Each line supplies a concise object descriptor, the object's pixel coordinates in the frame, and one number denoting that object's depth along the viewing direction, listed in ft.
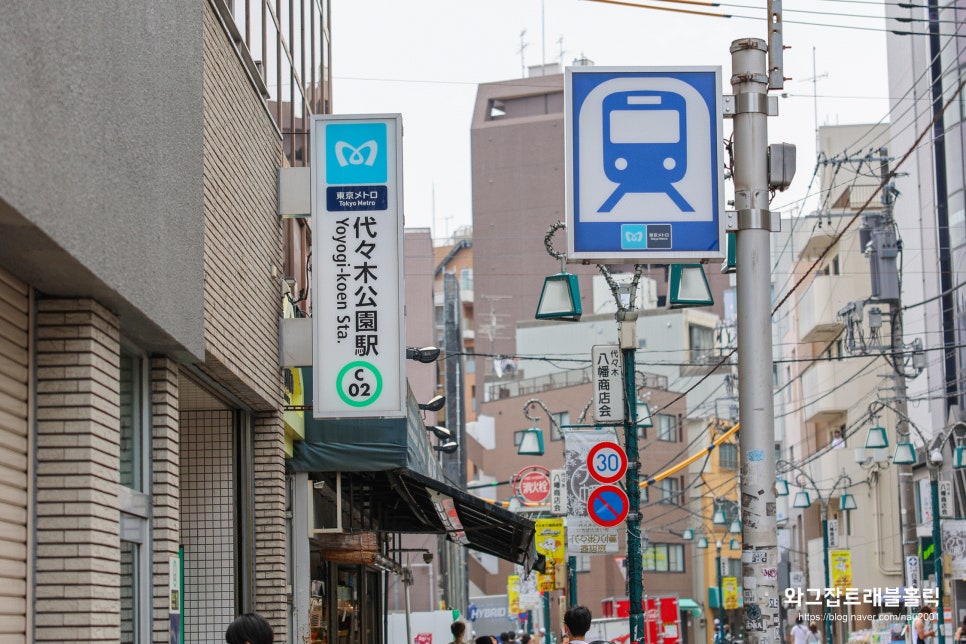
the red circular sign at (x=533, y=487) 117.70
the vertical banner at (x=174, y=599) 37.55
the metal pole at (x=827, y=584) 155.63
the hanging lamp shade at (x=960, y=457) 110.01
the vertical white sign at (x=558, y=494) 111.96
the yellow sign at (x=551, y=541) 101.86
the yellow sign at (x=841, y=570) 141.90
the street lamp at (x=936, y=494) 107.76
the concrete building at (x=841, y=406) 187.21
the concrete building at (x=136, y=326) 26.78
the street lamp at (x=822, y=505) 159.22
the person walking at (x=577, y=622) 33.78
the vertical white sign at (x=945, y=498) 133.18
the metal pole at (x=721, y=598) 199.72
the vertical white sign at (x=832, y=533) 182.39
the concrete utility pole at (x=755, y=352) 28.58
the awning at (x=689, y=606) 250.37
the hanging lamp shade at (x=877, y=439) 119.85
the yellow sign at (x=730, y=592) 192.85
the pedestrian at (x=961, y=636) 101.17
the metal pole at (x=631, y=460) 58.95
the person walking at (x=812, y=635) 134.72
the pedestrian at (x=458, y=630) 62.90
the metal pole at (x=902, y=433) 114.42
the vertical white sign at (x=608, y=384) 65.00
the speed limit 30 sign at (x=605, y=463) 59.77
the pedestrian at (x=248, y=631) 26.94
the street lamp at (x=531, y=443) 112.37
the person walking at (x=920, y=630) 101.45
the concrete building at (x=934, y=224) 147.54
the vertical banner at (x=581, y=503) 71.20
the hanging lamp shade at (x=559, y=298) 59.11
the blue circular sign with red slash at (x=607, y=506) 59.16
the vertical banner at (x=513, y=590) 172.96
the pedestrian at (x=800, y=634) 130.41
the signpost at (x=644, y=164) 30.12
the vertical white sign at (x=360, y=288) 45.55
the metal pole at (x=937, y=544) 107.45
